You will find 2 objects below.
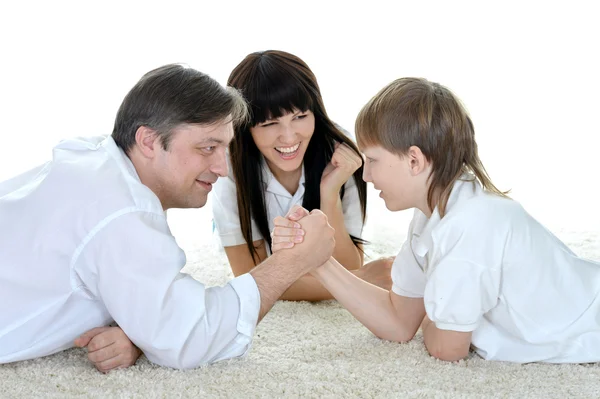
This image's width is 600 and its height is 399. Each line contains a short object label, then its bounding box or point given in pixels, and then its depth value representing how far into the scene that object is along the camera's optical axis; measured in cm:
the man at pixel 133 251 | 191
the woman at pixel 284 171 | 260
